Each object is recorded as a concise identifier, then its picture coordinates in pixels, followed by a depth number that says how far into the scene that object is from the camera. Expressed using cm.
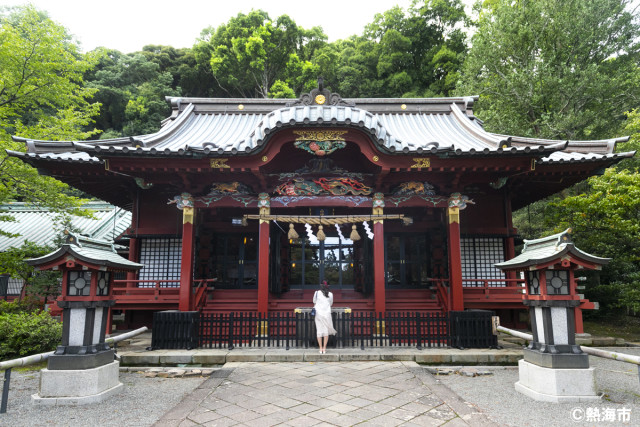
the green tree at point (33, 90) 1030
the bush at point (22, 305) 1035
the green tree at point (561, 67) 1520
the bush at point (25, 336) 780
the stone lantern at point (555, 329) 522
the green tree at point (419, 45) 3073
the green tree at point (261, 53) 3044
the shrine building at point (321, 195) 911
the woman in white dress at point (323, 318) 806
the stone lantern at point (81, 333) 529
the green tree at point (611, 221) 991
